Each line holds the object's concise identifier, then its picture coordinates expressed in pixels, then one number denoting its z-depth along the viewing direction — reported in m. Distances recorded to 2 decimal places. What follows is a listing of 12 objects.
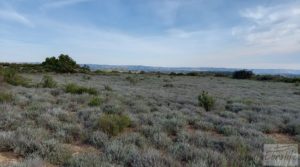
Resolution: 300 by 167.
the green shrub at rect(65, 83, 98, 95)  9.30
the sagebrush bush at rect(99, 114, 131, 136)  4.33
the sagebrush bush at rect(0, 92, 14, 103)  6.63
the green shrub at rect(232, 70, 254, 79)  36.51
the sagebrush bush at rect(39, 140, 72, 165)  3.06
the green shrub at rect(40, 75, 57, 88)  11.16
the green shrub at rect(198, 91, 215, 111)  7.33
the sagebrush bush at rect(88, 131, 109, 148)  3.76
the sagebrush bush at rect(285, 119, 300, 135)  4.91
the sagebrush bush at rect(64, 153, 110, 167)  2.87
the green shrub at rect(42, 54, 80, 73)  34.33
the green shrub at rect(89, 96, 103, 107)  6.90
